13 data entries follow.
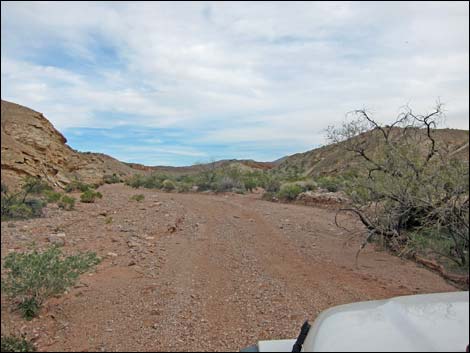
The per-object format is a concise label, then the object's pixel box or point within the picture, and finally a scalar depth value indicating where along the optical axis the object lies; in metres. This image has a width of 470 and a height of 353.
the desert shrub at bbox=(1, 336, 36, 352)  1.83
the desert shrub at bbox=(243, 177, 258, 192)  20.75
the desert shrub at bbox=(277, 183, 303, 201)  15.85
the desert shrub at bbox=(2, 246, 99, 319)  2.31
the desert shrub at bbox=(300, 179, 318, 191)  16.77
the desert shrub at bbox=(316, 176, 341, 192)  14.66
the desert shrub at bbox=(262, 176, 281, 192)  18.11
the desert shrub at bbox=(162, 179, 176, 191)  19.77
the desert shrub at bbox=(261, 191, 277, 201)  16.74
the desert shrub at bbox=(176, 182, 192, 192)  20.14
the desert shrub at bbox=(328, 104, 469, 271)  4.12
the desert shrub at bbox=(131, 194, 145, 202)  11.22
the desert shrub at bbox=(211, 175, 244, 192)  20.00
